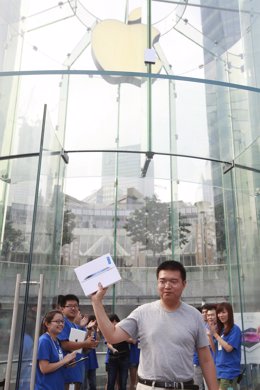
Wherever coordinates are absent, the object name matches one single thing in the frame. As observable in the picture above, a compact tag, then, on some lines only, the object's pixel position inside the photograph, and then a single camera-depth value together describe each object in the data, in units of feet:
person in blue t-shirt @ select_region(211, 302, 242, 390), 10.54
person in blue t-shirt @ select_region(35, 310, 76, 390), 8.05
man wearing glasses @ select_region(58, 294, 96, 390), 9.85
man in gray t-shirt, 5.60
